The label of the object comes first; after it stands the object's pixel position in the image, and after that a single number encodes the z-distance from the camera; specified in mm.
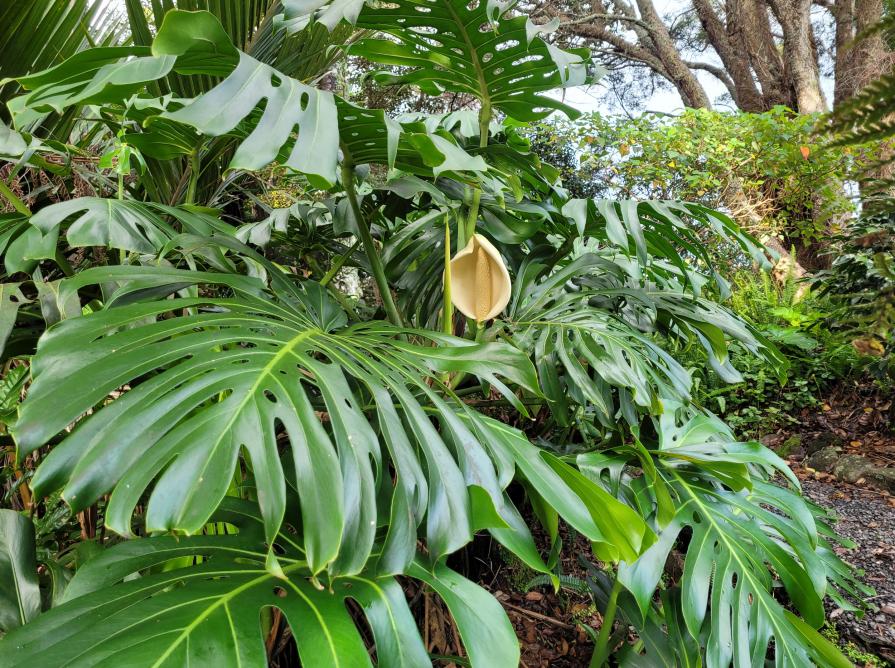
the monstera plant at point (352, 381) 535
